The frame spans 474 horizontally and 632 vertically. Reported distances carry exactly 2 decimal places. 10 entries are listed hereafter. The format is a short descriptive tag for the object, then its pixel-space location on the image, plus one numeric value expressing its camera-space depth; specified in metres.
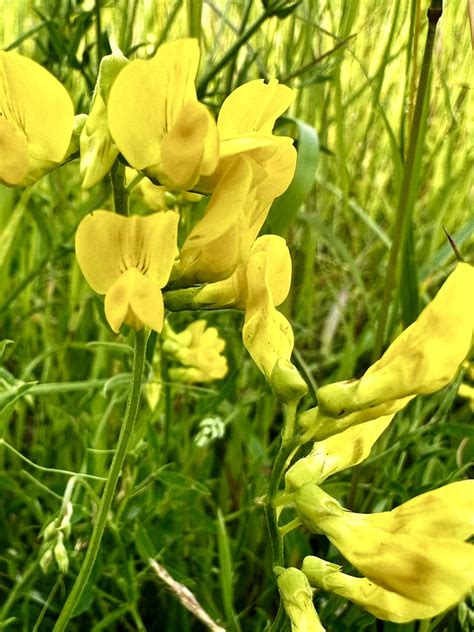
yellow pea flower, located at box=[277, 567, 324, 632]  0.06
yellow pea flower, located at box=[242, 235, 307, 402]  0.07
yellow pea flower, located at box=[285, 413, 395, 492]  0.07
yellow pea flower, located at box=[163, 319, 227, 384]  0.14
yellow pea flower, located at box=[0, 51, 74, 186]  0.06
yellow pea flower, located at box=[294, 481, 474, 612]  0.06
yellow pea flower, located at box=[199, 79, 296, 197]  0.06
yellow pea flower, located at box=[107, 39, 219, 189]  0.06
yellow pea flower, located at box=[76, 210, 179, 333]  0.06
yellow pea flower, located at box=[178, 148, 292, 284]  0.06
